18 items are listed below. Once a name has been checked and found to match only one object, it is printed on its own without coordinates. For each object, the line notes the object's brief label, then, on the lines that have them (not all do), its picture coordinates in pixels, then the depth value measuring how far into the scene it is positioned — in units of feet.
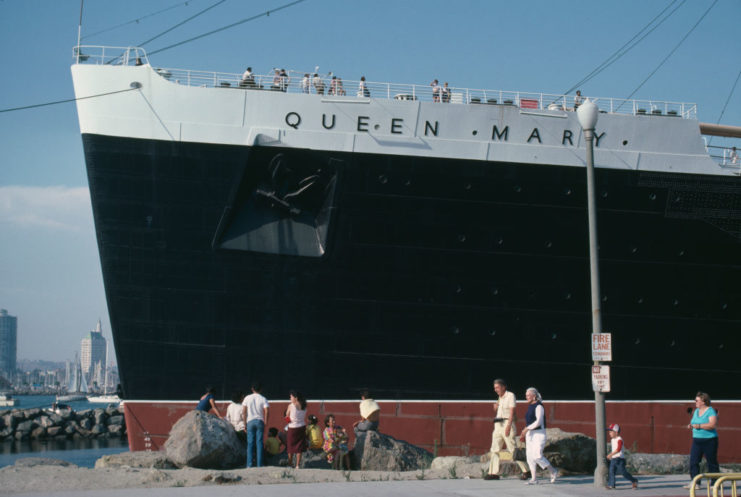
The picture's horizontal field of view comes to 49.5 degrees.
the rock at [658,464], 45.16
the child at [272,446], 46.38
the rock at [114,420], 144.25
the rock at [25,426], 134.31
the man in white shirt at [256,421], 43.78
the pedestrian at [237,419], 46.21
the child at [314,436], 45.03
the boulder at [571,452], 42.70
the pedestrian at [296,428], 43.47
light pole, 38.17
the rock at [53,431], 136.82
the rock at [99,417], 143.32
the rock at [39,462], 43.08
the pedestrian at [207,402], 47.87
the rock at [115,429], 139.24
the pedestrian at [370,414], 45.44
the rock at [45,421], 137.87
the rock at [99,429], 139.28
